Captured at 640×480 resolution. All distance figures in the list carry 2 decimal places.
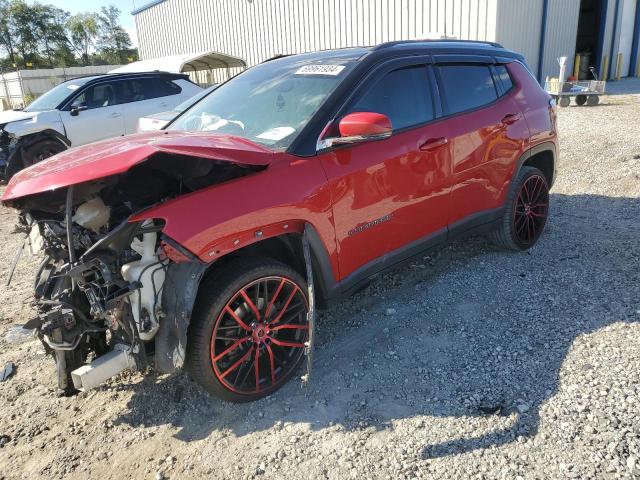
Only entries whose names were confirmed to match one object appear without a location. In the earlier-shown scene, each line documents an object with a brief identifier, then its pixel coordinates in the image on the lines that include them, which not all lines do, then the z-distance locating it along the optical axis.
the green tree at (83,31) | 65.12
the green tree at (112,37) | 69.25
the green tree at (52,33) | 59.34
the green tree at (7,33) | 56.94
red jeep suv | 2.51
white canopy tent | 13.64
